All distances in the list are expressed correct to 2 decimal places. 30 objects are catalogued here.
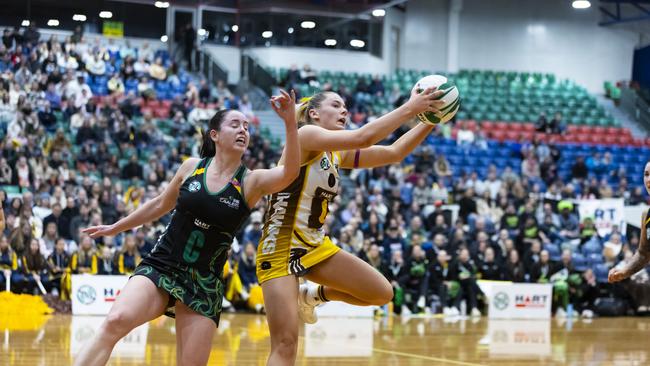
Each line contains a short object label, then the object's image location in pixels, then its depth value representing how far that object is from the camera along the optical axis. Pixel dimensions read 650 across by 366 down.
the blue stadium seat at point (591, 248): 19.48
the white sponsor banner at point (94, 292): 14.54
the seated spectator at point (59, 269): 15.30
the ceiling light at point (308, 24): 30.75
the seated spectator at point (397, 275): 16.84
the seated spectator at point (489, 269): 17.89
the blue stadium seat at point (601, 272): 18.52
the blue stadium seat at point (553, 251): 19.05
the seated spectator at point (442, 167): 23.09
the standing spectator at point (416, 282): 16.94
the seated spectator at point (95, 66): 24.00
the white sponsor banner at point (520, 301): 16.73
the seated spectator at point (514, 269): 17.95
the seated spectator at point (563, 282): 17.80
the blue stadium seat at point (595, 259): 19.08
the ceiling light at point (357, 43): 31.72
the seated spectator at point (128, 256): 15.68
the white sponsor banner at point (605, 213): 21.20
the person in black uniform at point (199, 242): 5.47
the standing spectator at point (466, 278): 17.17
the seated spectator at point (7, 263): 15.00
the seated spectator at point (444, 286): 17.08
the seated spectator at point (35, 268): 15.23
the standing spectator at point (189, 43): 28.08
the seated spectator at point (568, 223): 20.09
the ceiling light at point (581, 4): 31.96
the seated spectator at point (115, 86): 23.32
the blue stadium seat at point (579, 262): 18.72
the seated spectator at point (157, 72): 25.02
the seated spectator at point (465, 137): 26.09
